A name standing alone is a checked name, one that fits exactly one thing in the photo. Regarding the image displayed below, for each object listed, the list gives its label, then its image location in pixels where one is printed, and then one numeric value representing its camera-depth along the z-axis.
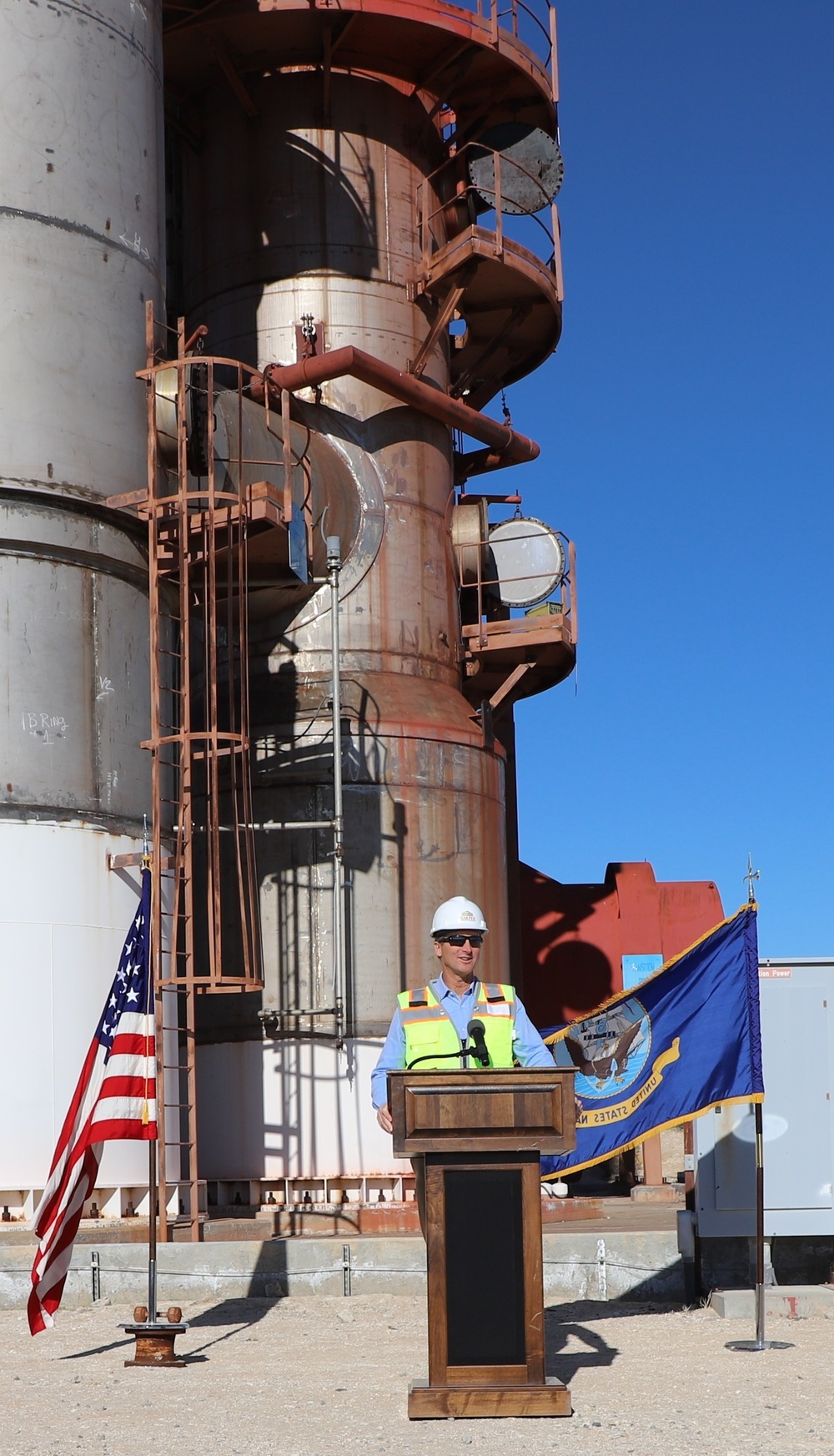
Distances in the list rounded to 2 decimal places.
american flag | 11.74
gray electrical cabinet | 13.51
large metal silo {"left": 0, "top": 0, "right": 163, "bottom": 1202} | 17.22
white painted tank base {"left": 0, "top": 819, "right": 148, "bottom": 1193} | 16.80
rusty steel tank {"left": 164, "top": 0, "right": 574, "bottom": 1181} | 21.56
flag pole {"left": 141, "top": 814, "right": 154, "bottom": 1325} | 11.17
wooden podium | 8.71
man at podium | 9.45
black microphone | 9.09
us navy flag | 11.87
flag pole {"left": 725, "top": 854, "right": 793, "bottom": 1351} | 10.95
